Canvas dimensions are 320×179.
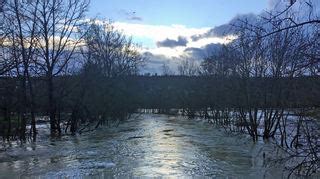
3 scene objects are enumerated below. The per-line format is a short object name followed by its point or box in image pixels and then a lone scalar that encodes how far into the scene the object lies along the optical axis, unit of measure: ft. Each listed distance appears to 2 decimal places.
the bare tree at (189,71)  142.36
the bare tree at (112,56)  95.91
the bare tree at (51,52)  60.40
